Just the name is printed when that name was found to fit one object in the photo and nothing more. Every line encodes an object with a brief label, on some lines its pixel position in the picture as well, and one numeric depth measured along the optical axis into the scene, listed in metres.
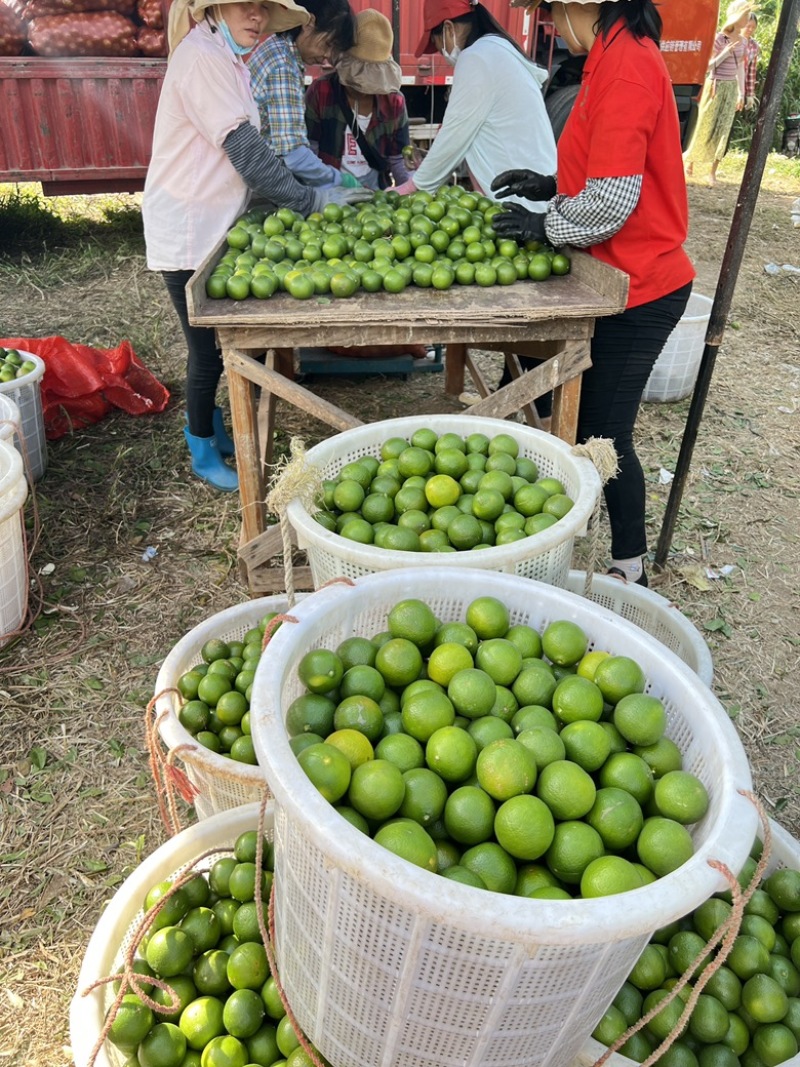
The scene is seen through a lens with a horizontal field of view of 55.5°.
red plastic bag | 5.55
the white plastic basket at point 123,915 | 1.76
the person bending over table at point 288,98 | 4.86
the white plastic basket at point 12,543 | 3.41
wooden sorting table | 3.30
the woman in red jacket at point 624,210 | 2.98
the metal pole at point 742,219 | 3.04
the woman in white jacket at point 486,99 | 4.33
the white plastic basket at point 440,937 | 1.21
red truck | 8.14
